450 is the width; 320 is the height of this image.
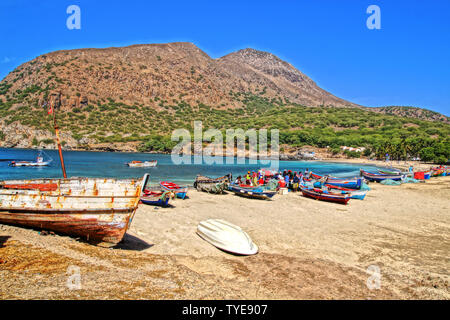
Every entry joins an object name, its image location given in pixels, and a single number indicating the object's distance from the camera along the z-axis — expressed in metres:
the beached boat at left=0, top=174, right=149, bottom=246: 9.27
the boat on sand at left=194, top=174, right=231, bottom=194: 23.30
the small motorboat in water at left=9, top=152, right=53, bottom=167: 47.36
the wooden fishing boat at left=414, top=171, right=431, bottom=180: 36.78
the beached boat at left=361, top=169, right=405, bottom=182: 34.31
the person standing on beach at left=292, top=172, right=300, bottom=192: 25.66
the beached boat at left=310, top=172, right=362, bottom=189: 26.19
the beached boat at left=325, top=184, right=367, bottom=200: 22.30
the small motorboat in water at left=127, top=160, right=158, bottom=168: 53.50
